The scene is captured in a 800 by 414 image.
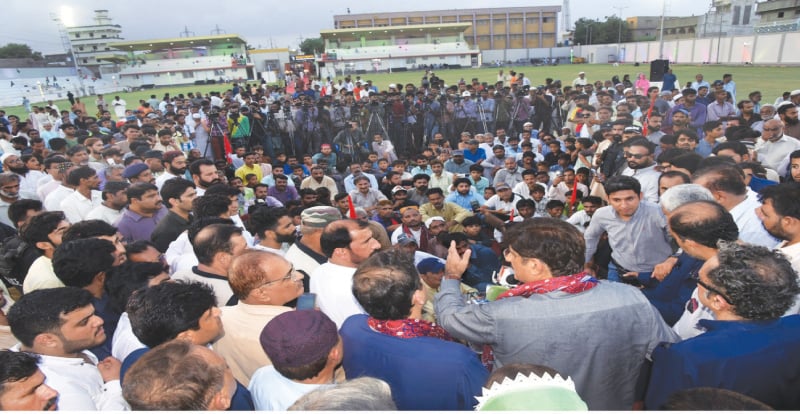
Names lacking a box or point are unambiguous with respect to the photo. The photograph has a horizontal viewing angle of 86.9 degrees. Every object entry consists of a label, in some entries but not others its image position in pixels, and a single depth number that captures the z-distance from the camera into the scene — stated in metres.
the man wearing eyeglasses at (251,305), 1.96
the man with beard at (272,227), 3.27
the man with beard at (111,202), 4.19
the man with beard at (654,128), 6.94
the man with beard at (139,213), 3.90
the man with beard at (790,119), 6.14
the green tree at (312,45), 77.38
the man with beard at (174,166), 5.45
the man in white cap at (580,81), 14.60
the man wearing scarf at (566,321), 1.54
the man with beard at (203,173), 4.96
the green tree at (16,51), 61.44
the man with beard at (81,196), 4.60
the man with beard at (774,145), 5.35
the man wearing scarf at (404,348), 1.47
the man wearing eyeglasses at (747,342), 1.43
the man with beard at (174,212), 3.75
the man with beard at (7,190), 4.64
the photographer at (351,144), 10.12
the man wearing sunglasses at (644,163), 4.24
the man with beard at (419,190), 6.30
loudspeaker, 13.20
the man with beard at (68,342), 1.79
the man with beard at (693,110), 8.73
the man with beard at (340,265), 2.28
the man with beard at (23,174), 5.92
